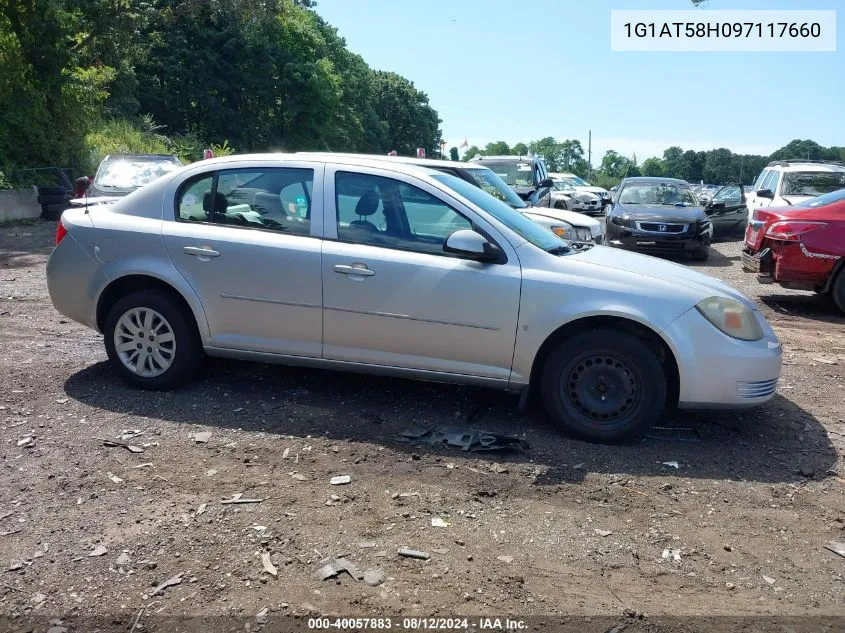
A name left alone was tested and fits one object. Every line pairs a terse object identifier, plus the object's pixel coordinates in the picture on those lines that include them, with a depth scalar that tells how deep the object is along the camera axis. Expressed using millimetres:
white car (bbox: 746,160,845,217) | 14245
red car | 9062
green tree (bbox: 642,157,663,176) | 125906
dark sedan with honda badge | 14492
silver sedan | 4809
